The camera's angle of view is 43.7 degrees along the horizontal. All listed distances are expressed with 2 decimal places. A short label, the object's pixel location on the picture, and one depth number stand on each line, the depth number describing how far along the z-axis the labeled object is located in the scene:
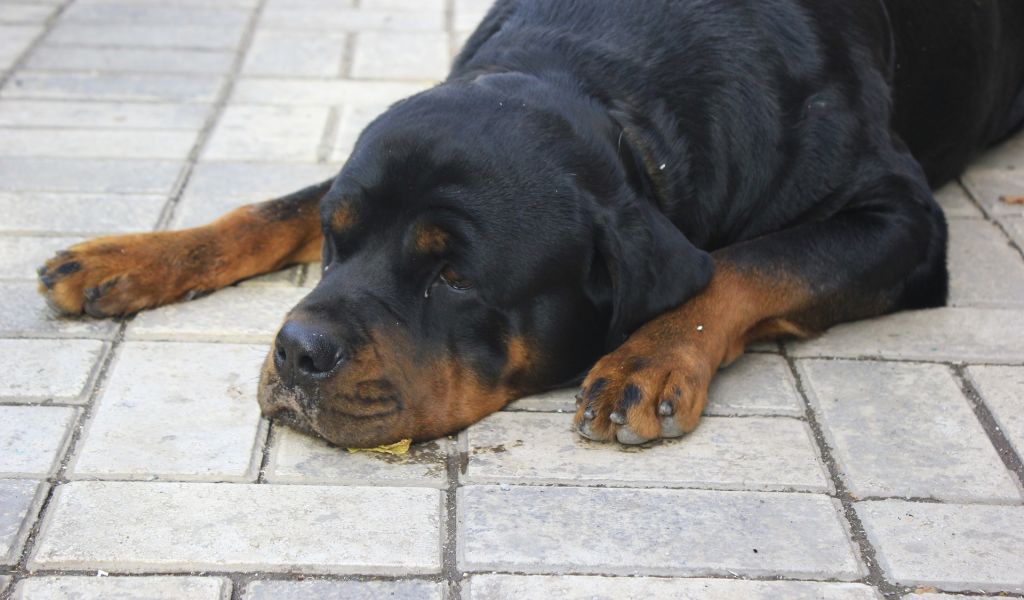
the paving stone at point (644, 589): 2.22
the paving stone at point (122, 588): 2.16
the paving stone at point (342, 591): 2.19
